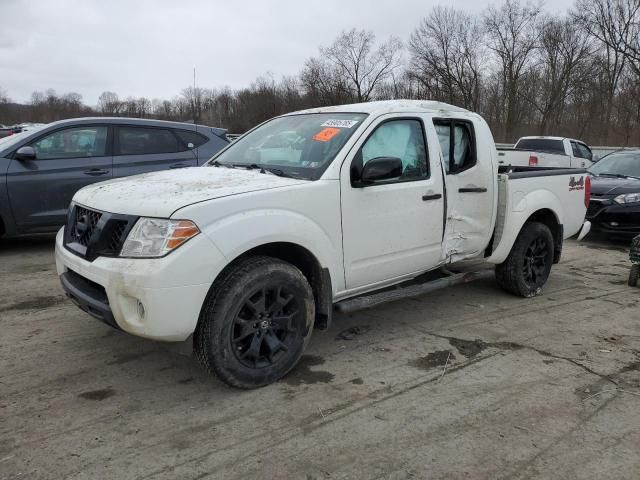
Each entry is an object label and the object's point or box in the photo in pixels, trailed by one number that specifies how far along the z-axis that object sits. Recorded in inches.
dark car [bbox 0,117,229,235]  257.8
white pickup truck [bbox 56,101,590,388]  115.0
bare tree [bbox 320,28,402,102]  2161.7
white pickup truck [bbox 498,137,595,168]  508.1
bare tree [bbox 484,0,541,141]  1659.7
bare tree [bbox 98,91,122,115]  2741.1
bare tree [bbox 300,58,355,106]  2174.0
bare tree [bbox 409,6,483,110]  1774.1
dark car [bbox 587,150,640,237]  320.5
